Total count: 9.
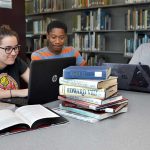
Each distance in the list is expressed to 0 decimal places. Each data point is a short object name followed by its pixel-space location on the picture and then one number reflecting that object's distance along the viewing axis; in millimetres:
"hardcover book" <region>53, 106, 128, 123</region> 1187
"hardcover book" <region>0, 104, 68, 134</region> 1053
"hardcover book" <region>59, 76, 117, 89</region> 1203
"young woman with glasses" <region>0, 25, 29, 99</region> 1713
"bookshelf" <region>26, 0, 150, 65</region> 3684
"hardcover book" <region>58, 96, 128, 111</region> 1193
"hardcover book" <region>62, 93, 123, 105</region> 1196
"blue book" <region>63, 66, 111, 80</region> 1225
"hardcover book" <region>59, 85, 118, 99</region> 1200
